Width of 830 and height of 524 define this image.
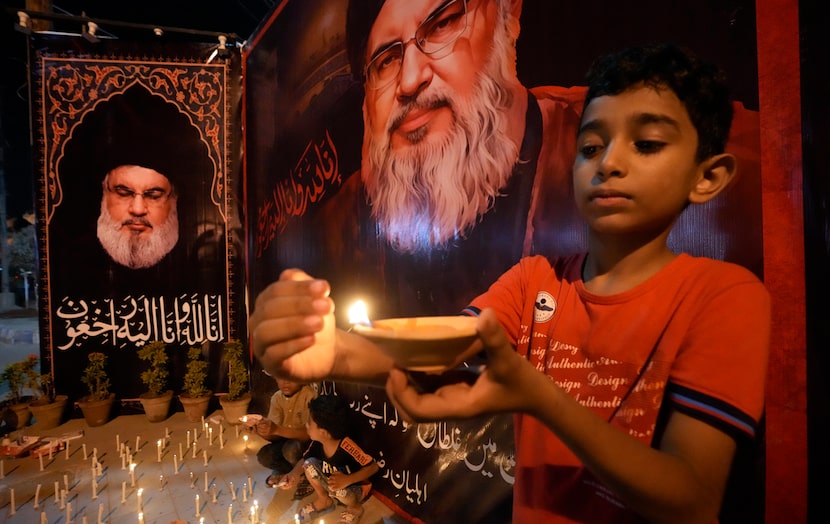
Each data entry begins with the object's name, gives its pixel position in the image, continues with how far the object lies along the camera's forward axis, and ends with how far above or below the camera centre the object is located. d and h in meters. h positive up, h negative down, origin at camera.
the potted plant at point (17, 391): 5.36 -1.64
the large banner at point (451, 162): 1.58 +0.62
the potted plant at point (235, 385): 5.53 -1.71
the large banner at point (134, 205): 5.67 +0.87
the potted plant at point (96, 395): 5.44 -1.75
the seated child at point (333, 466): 3.24 -1.72
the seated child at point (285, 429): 3.89 -1.67
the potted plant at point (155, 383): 5.57 -1.63
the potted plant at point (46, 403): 5.32 -1.78
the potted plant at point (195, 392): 5.64 -1.79
